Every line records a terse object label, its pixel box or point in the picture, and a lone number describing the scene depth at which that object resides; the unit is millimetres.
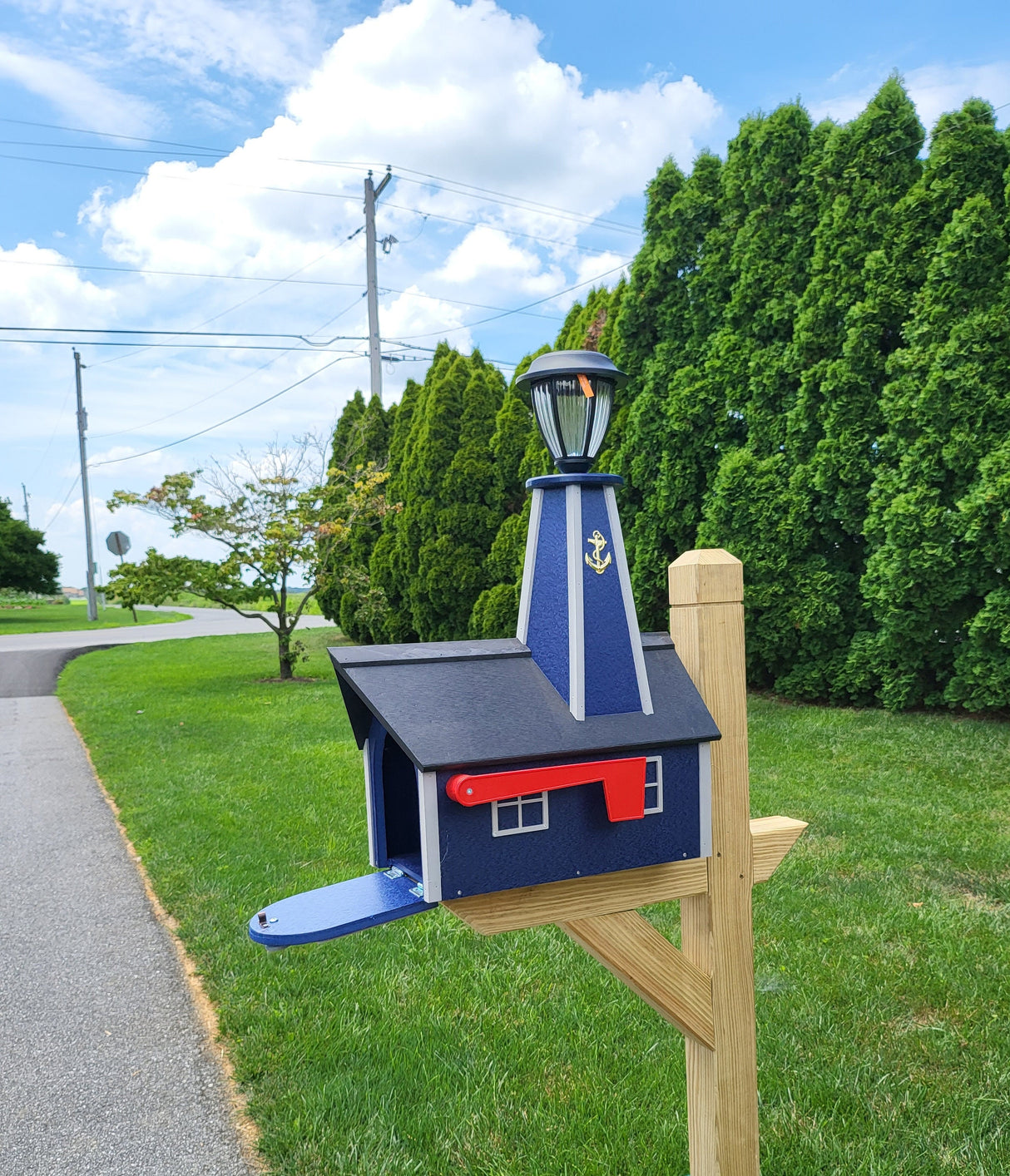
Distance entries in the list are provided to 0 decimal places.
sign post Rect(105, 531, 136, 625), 21755
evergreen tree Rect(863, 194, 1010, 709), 6539
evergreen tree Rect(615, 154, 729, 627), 8367
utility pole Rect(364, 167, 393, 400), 16484
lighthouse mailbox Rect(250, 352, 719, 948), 1457
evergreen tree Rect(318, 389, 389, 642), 14688
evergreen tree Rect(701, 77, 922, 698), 7172
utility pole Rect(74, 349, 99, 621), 23328
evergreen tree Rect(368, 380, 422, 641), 13461
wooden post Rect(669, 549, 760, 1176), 1838
